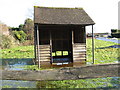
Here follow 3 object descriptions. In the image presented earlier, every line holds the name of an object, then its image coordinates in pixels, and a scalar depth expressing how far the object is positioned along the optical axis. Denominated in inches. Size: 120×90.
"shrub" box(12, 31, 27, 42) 1346.0
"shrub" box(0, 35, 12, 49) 1030.4
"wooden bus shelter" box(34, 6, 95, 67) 461.6
